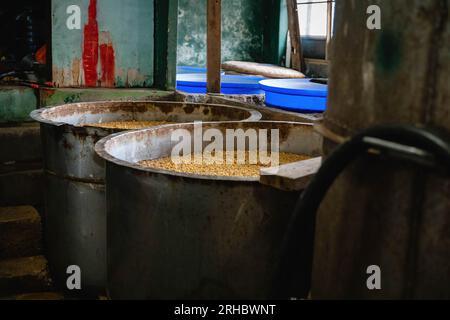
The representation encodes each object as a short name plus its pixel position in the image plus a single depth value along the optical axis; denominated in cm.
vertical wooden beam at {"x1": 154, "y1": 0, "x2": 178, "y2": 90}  517
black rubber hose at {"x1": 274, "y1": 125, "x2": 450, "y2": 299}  113
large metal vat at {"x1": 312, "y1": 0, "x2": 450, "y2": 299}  122
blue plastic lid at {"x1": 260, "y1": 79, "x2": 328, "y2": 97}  432
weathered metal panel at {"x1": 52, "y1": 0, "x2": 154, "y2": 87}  496
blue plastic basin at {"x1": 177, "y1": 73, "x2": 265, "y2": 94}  553
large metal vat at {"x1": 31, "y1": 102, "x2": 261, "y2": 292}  344
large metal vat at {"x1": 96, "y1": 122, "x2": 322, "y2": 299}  205
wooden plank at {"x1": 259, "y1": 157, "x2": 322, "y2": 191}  168
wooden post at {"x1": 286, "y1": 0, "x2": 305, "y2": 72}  947
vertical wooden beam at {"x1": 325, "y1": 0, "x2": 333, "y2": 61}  866
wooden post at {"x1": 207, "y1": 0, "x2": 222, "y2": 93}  469
